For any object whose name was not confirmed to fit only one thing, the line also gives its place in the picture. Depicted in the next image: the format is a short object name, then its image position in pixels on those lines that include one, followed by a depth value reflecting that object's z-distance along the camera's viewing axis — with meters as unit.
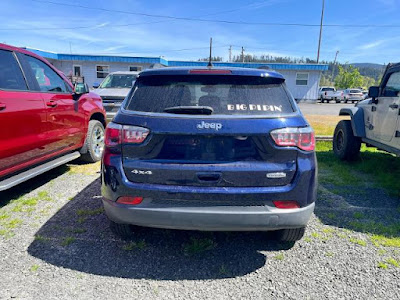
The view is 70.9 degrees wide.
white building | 24.89
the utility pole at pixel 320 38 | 36.38
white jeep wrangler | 4.62
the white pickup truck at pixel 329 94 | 31.98
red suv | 3.18
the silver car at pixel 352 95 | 32.50
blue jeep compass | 2.22
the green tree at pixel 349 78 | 54.19
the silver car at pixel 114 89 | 7.86
